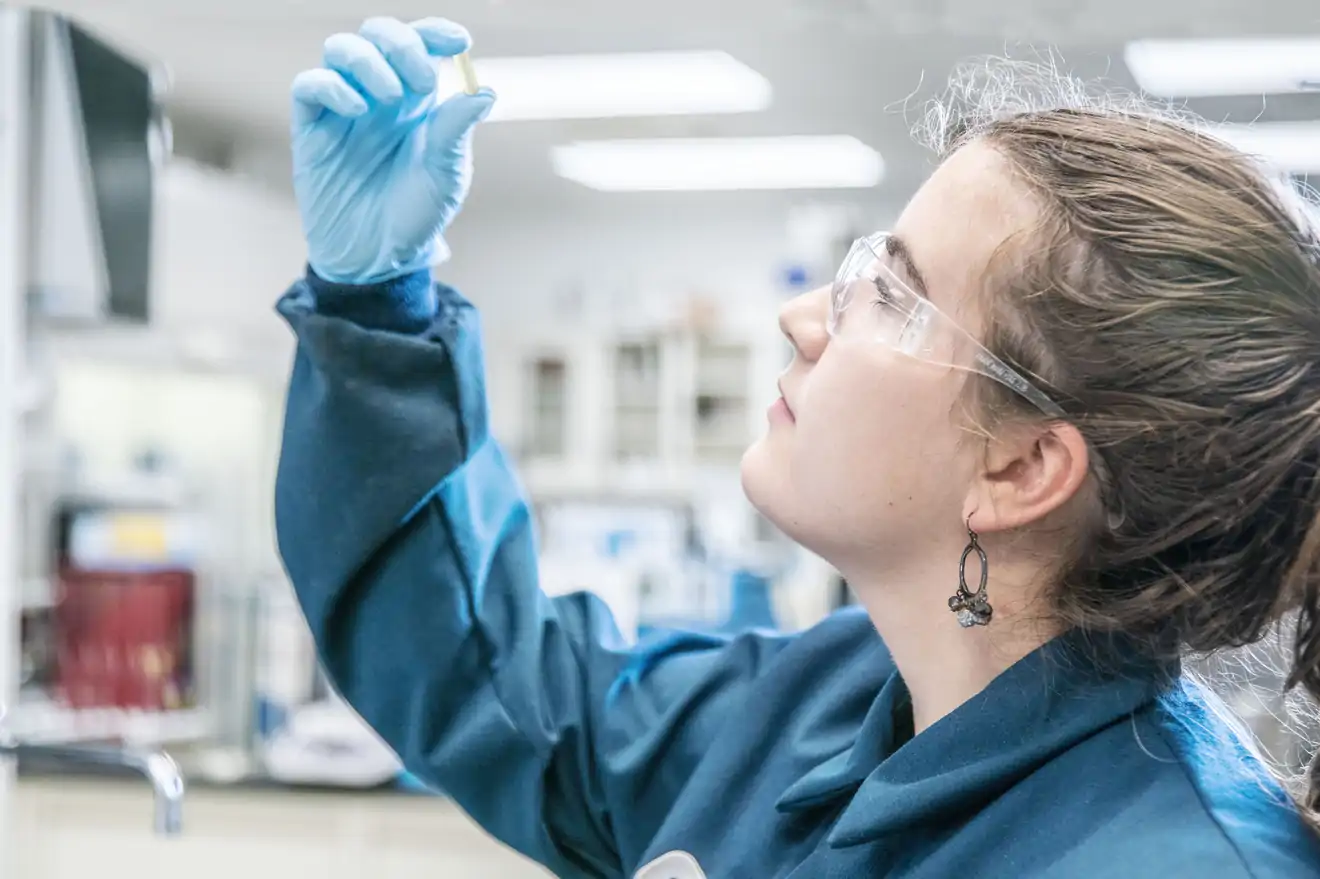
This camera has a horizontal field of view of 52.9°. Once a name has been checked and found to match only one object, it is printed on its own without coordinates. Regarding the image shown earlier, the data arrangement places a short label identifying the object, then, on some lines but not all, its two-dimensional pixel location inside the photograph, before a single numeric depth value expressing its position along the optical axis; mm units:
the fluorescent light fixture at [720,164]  5422
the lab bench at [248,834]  2178
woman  849
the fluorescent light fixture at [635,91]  4035
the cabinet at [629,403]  6492
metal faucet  1266
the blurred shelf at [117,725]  3129
